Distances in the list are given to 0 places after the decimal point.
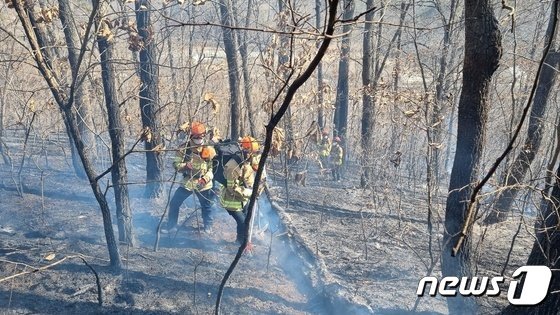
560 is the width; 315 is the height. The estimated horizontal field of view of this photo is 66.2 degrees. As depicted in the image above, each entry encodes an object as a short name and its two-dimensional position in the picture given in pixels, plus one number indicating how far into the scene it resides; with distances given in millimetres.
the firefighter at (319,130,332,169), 13115
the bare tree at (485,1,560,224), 7535
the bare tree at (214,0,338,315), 1564
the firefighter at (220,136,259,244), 6547
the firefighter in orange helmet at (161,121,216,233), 6785
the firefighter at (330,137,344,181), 12492
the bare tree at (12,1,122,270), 4031
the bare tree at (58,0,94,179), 8577
